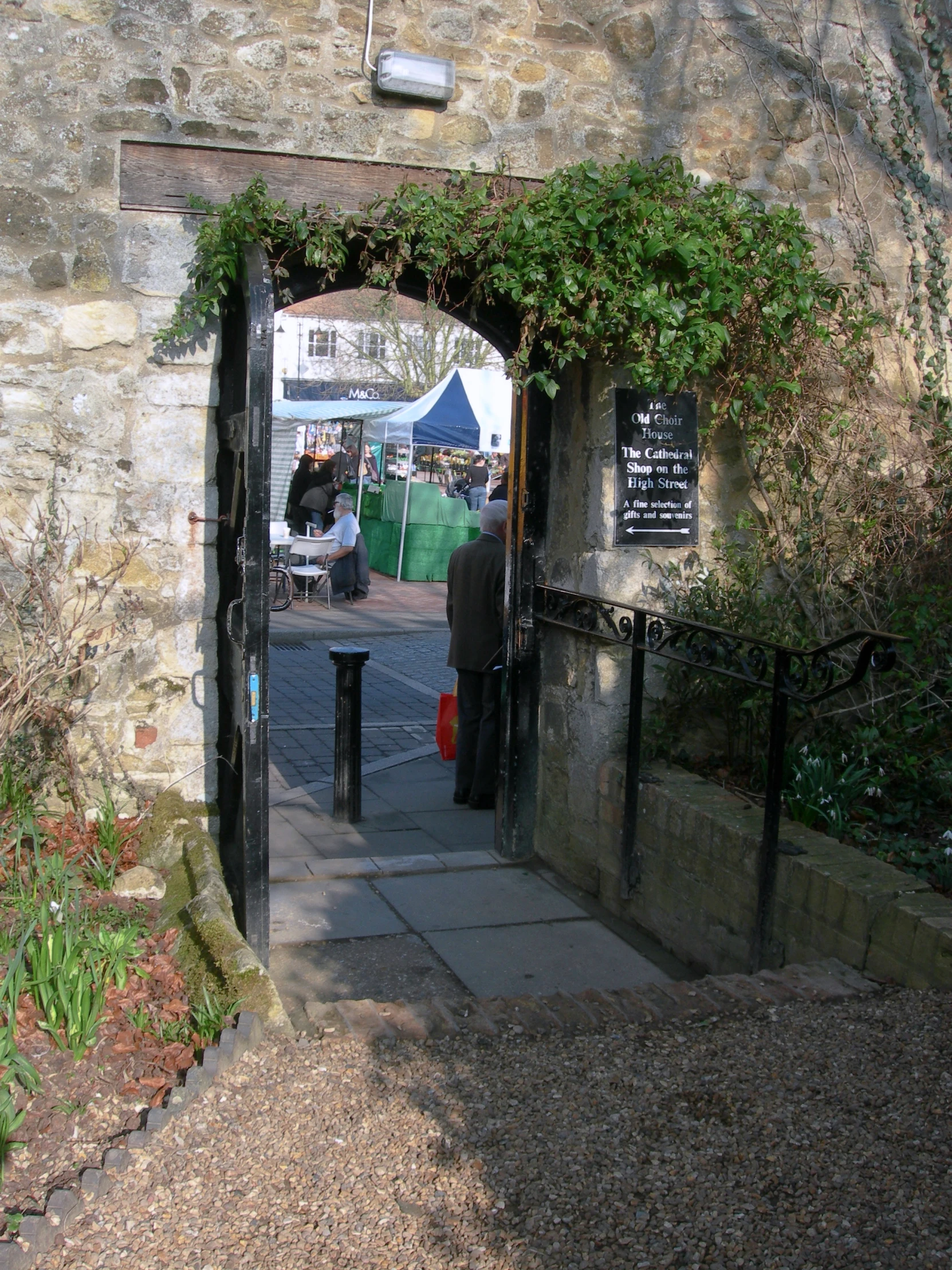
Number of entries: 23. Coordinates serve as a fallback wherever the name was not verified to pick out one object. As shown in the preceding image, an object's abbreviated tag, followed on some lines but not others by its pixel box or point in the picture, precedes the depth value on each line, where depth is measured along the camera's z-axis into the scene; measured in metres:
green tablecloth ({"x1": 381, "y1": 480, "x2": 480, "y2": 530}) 16.77
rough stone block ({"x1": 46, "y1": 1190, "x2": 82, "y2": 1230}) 2.27
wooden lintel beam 4.25
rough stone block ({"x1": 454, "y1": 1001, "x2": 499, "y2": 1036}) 3.23
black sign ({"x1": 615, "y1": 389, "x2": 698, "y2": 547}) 4.93
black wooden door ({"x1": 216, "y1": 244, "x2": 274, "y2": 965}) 3.59
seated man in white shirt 13.91
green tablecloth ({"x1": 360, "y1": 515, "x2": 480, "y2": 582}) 16.75
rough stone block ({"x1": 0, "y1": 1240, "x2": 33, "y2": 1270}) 2.13
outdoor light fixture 4.38
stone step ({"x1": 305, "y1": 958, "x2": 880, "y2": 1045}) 3.23
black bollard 5.98
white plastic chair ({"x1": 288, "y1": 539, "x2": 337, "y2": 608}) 13.78
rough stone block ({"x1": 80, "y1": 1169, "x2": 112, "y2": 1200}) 2.37
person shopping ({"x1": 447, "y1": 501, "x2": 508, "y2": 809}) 6.16
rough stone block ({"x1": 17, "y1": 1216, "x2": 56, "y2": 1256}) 2.20
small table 13.91
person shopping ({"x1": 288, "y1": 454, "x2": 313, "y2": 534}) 15.67
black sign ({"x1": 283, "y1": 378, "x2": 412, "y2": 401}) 29.78
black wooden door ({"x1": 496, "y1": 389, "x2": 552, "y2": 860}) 5.28
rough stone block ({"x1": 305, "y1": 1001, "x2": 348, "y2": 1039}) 3.19
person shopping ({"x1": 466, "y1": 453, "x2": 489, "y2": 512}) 20.78
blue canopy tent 15.41
